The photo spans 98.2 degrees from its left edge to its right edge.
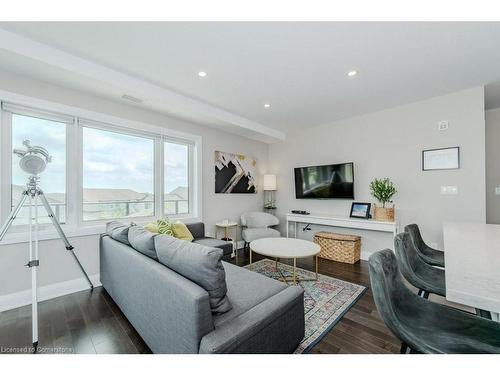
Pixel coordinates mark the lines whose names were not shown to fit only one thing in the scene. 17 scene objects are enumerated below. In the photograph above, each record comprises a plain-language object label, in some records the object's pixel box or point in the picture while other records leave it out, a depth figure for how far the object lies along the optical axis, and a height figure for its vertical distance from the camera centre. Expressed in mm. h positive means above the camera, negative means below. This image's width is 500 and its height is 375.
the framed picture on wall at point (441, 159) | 2967 +425
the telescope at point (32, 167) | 1860 +207
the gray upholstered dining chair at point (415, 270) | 1486 -628
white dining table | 746 -360
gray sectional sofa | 1107 -739
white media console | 3217 -563
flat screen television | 3865 +147
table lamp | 4930 +54
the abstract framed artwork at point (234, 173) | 4227 +333
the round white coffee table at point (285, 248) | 2506 -740
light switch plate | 2979 -21
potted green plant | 3334 -112
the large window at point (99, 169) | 2363 +291
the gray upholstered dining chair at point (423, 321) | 877 -627
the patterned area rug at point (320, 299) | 1760 -1170
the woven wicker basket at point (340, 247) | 3498 -970
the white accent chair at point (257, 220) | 4395 -639
